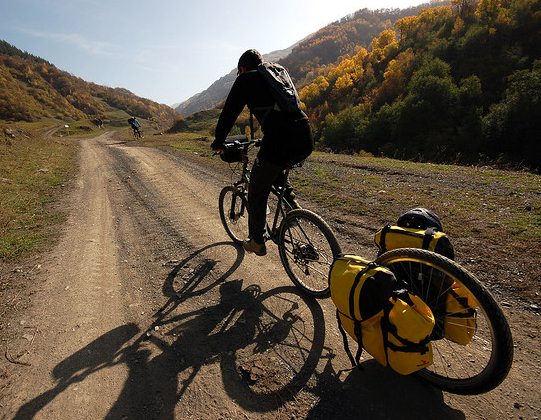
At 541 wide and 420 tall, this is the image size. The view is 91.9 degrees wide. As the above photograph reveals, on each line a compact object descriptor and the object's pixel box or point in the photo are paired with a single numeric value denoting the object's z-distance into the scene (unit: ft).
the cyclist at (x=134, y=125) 90.74
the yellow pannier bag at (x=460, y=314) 6.88
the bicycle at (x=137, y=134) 92.12
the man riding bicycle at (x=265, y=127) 9.53
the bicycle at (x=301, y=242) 10.68
